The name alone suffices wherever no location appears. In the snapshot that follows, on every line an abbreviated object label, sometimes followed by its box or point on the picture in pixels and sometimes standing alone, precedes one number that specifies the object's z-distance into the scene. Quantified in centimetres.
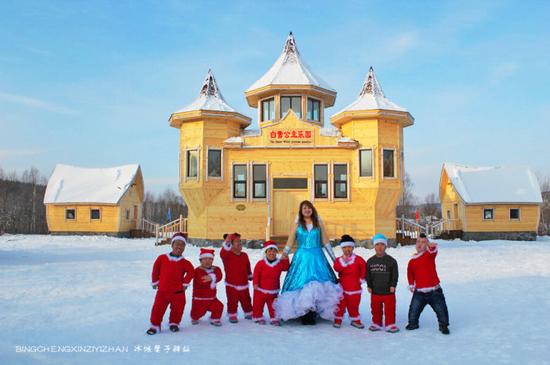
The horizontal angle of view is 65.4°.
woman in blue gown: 609
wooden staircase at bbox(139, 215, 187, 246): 2130
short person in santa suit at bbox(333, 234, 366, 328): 614
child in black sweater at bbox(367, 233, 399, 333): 592
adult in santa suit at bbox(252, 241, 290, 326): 638
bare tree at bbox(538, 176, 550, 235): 3944
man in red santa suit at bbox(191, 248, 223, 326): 626
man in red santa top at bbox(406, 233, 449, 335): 589
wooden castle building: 1812
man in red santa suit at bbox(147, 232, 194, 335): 576
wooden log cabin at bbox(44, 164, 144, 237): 2755
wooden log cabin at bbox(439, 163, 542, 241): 2625
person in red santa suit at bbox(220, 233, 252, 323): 656
